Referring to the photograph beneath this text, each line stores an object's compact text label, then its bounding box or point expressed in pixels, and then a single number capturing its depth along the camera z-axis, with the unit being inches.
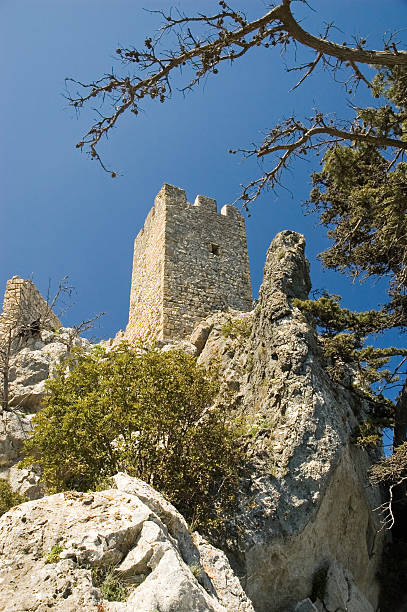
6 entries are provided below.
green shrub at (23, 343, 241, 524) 303.4
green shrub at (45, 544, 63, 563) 178.5
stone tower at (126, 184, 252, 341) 720.3
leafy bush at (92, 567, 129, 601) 173.9
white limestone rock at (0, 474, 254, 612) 167.3
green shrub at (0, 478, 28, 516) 376.2
